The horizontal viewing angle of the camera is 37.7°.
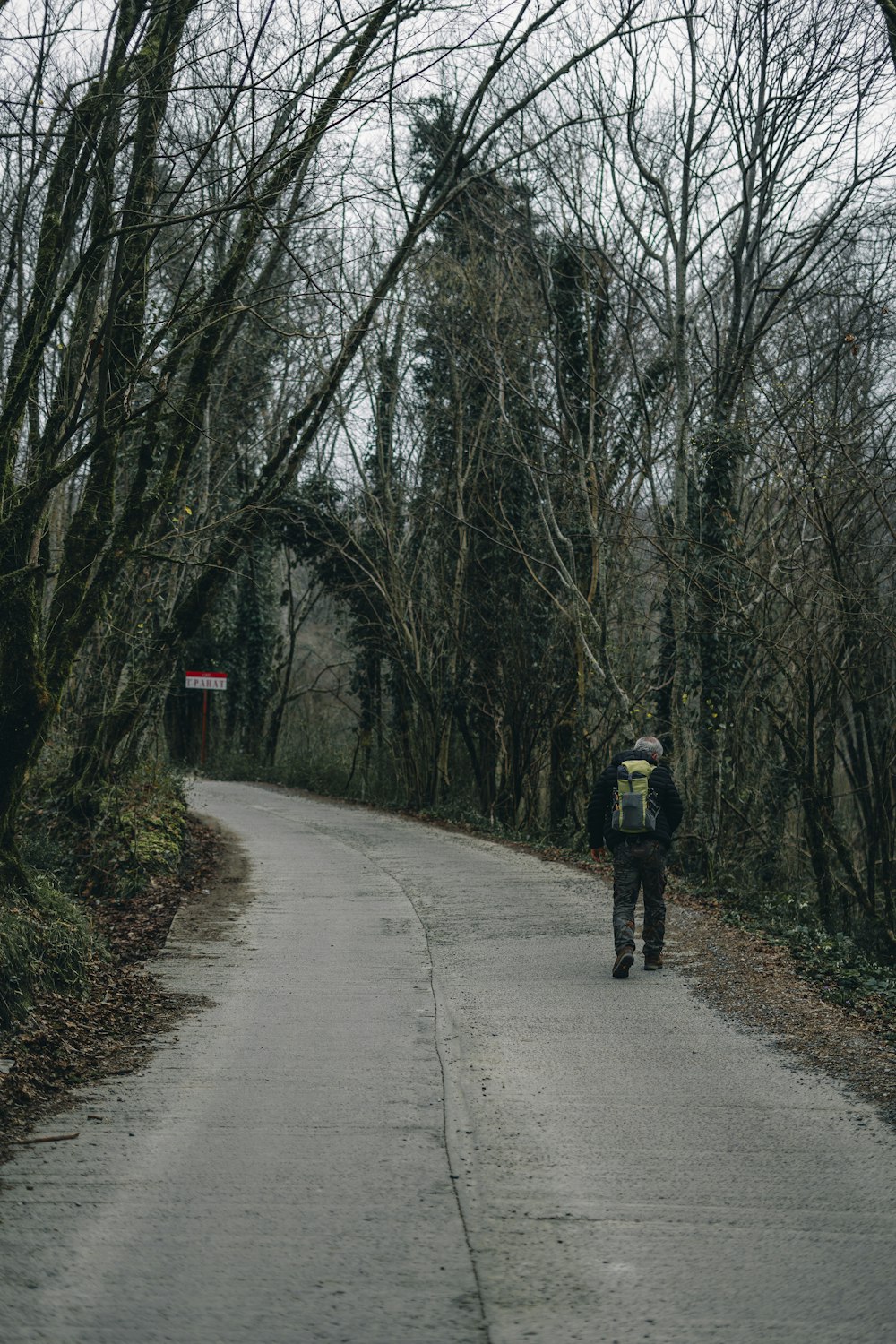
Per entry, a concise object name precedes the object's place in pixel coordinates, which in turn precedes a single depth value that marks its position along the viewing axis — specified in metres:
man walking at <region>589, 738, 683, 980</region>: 10.80
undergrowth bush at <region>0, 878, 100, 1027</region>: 8.33
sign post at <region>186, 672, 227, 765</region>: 36.50
